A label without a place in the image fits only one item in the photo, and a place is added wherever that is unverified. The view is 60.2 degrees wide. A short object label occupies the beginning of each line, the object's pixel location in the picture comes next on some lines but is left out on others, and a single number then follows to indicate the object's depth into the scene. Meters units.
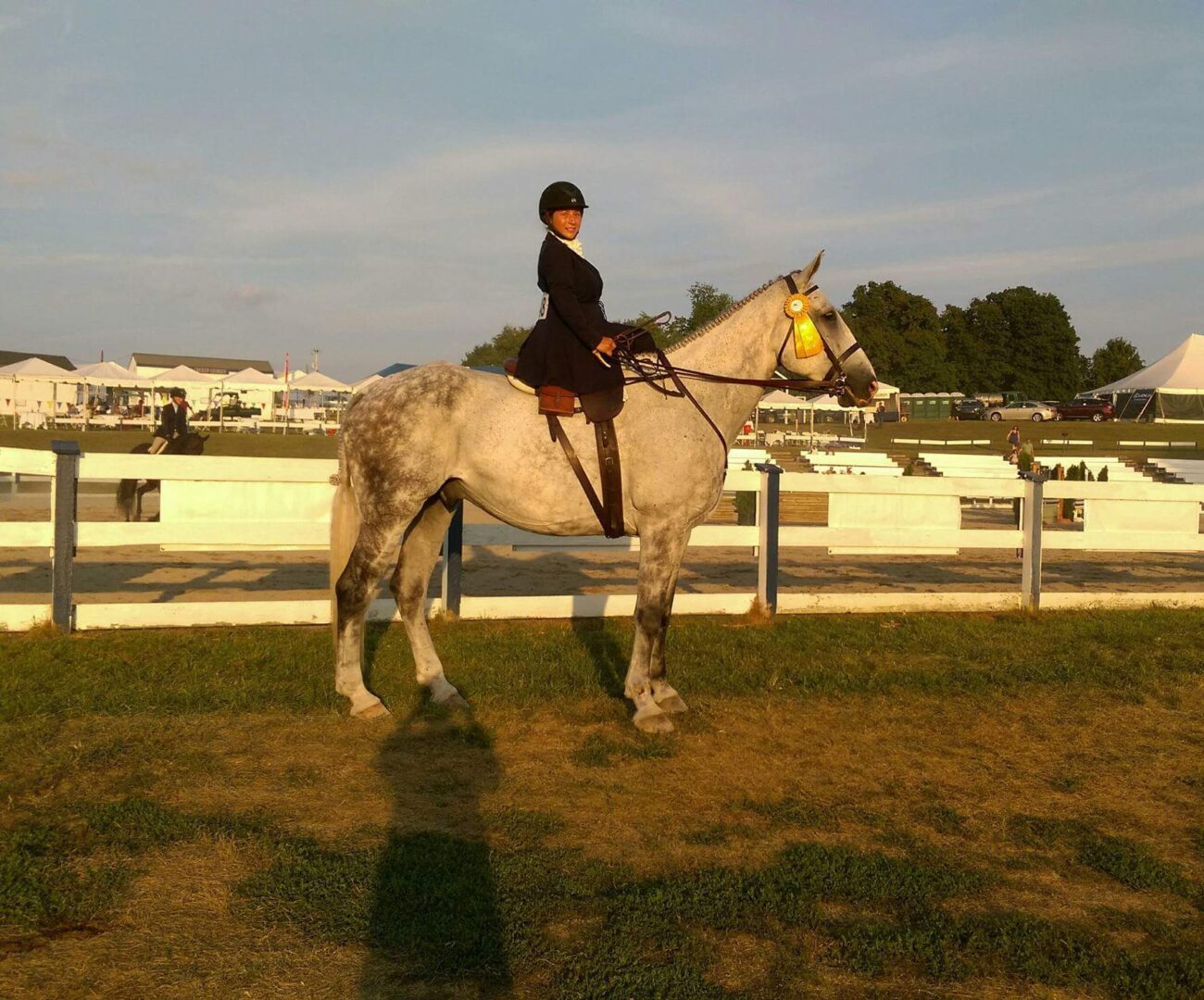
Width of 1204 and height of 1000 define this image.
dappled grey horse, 6.55
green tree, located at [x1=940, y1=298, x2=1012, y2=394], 93.56
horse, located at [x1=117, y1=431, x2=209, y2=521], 13.26
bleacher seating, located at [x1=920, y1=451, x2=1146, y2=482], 26.98
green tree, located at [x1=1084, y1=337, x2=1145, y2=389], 97.31
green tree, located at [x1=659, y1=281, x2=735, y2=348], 56.73
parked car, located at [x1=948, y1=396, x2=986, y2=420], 66.69
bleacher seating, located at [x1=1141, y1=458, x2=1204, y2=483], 29.71
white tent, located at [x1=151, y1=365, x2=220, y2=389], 47.72
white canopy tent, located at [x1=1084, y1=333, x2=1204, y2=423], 59.16
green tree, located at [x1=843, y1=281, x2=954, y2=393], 88.25
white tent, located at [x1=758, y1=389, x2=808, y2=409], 65.86
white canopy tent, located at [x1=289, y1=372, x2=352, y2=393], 49.25
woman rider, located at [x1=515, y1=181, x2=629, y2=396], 6.30
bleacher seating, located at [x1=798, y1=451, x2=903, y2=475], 25.91
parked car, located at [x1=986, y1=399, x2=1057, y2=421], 61.75
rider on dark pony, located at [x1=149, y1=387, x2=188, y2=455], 16.48
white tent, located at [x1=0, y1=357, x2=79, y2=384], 43.81
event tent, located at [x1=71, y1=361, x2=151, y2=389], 46.78
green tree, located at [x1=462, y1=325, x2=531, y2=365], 98.63
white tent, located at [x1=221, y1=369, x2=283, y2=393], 46.22
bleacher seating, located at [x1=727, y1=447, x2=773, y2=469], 29.73
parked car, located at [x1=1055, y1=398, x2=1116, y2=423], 61.69
